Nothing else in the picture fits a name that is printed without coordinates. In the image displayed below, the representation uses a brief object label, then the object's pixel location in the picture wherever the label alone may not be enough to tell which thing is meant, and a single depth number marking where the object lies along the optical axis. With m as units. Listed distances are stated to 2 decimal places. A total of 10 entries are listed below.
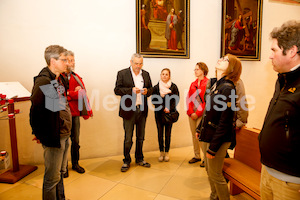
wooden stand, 3.07
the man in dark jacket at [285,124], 1.23
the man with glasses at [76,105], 3.06
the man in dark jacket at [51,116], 1.81
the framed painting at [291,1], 5.29
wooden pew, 2.22
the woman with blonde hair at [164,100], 3.64
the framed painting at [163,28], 4.07
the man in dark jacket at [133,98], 3.30
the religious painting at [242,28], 4.71
